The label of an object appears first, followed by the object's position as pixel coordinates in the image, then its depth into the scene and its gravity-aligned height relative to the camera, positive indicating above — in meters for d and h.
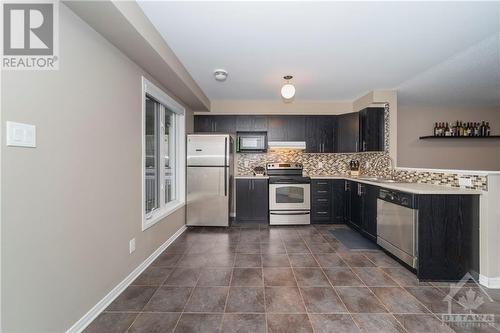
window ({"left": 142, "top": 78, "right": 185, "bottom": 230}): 2.77 +0.16
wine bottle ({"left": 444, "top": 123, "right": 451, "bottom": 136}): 4.75 +0.75
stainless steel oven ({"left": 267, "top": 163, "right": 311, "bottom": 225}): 4.15 -0.67
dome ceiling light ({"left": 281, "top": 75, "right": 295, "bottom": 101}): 2.87 +0.99
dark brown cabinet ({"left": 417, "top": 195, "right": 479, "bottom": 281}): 2.19 -0.72
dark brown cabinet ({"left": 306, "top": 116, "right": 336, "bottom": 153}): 4.45 +0.69
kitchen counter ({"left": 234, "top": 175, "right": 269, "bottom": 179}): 4.23 -0.23
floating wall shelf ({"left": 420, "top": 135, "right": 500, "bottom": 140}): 4.71 +0.63
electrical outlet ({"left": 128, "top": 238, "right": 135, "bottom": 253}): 2.17 -0.82
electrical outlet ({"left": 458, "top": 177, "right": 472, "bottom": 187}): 2.27 -0.17
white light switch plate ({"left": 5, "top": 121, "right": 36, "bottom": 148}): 1.13 +0.17
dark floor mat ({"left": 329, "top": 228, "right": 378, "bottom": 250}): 3.09 -1.15
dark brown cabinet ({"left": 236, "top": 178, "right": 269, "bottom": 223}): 4.23 -0.68
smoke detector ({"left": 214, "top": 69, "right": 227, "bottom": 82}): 2.94 +1.26
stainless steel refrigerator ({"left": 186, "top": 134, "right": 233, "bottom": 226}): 3.91 -0.25
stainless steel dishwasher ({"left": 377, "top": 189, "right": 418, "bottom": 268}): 2.30 -0.69
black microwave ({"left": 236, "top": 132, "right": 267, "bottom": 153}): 4.49 +0.48
